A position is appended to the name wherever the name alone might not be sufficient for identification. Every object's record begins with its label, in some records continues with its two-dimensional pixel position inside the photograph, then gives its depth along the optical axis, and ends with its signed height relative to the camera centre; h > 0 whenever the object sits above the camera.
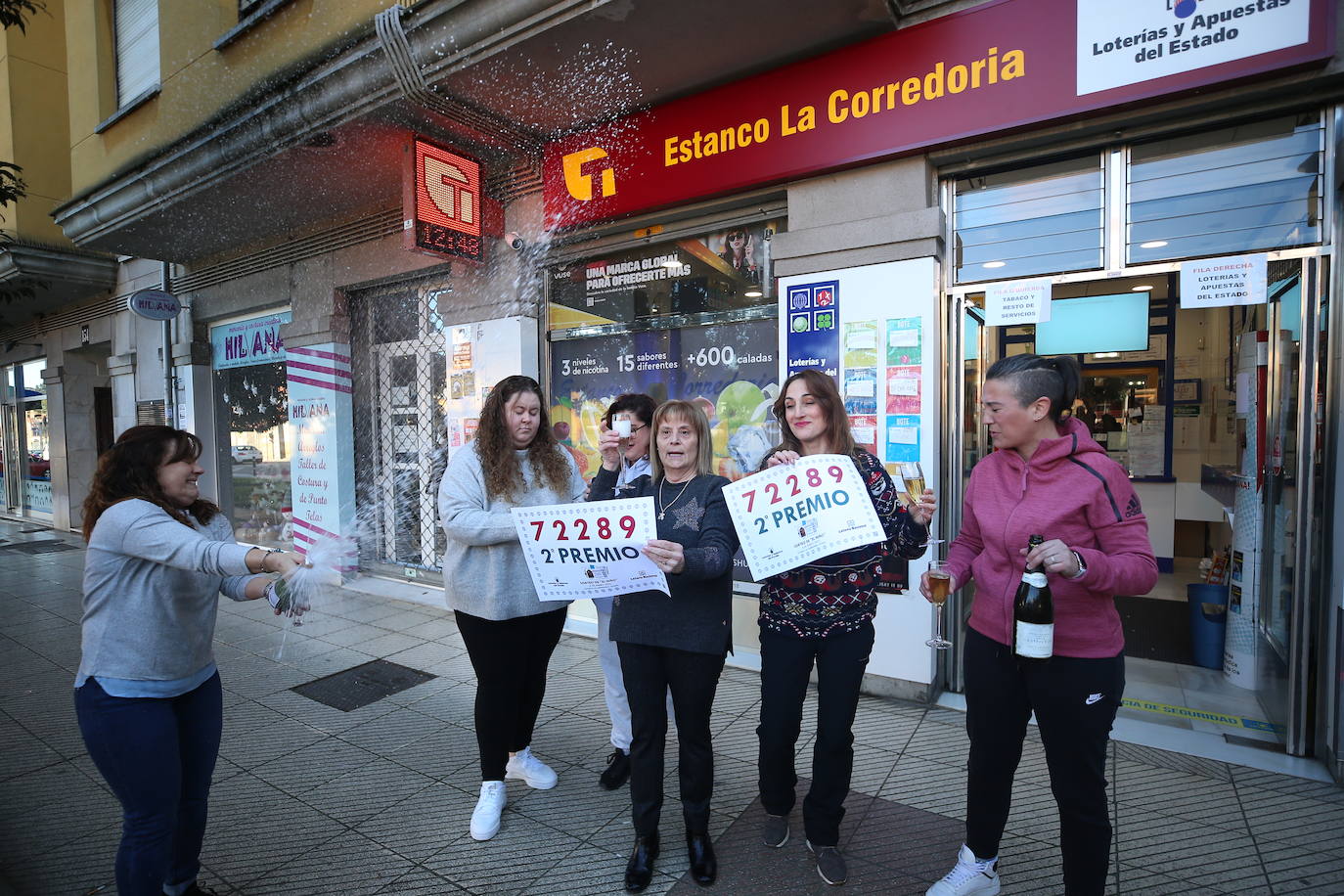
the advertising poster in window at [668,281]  5.28 +1.18
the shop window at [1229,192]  3.59 +1.23
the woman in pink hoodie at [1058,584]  2.16 -0.59
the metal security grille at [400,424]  7.50 -0.05
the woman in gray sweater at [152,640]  2.14 -0.74
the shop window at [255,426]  9.15 -0.06
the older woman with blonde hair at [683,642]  2.57 -0.90
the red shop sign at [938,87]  3.40 +1.98
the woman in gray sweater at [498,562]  2.94 -0.66
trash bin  4.74 -1.59
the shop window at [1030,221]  4.09 +1.21
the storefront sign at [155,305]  8.38 +1.54
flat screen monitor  4.61 +0.59
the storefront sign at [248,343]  9.01 +1.13
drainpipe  10.01 +0.56
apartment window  8.36 +4.96
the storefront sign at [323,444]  7.84 -0.29
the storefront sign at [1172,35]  3.30 +1.95
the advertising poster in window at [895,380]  4.22 +0.21
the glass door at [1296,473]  3.46 -0.39
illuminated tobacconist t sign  5.53 +1.90
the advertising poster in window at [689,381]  5.23 +0.30
